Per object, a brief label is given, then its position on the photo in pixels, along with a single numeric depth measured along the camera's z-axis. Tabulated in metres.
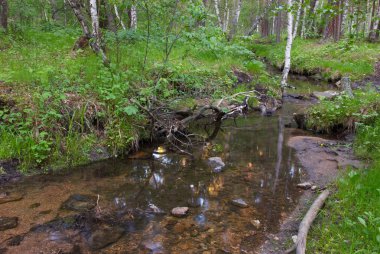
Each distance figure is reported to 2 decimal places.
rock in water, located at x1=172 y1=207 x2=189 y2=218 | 4.84
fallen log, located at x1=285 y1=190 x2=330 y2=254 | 3.62
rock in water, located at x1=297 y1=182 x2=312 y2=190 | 5.68
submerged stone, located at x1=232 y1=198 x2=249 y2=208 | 5.12
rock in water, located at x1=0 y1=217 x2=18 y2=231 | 4.36
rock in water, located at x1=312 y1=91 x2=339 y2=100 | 12.69
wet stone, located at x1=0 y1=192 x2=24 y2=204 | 5.06
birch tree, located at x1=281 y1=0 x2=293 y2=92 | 13.23
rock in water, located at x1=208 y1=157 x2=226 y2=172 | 6.64
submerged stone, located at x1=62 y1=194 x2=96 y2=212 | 4.96
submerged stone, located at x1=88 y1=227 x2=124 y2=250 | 4.14
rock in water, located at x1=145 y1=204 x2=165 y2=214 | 4.96
